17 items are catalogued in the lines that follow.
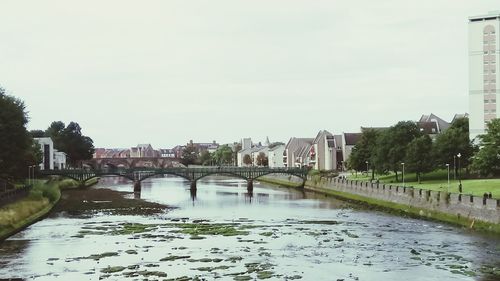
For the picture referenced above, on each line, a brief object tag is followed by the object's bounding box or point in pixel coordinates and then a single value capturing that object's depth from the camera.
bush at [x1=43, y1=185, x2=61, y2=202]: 99.88
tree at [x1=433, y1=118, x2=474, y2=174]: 104.50
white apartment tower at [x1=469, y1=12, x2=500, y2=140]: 117.25
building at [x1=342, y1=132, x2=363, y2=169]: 184.93
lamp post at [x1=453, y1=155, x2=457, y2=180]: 102.94
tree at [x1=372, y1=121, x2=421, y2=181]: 114.62
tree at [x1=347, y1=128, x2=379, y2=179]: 136.00
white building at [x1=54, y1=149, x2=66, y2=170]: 181.82
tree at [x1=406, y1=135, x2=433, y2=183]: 105.56
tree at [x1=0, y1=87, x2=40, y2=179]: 92.25
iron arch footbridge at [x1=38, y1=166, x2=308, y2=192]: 147.00
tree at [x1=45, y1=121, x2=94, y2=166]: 197.75
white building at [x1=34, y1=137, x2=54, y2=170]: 165.30
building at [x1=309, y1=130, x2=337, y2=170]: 189.25
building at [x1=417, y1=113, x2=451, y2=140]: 178.88
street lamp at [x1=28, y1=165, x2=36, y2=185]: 121.39
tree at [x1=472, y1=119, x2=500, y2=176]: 80.12
